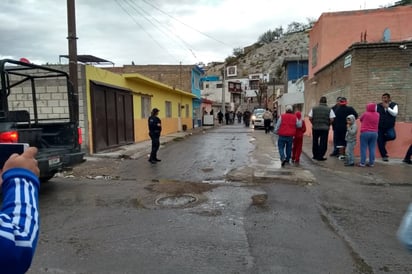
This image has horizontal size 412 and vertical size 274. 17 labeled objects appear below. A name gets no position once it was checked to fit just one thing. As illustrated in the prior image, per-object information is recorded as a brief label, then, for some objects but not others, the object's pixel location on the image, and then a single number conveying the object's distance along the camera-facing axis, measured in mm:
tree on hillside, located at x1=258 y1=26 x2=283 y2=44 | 108375
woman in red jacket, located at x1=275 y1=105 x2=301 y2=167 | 9164
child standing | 9094
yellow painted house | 11938
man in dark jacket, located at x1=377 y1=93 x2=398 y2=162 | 9445
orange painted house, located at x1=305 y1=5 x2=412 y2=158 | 10125
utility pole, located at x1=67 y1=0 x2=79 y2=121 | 9281
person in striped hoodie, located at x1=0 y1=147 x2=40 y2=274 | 1176
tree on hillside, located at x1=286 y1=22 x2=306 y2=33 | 104069
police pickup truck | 5633
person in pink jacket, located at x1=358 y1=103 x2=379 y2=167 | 8828
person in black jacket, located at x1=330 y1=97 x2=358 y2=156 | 9853
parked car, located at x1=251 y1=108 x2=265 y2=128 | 28467
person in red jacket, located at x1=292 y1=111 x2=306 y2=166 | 9484
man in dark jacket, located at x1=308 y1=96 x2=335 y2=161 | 9734
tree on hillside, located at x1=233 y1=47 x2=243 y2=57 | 114250
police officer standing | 10266
